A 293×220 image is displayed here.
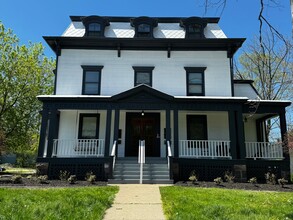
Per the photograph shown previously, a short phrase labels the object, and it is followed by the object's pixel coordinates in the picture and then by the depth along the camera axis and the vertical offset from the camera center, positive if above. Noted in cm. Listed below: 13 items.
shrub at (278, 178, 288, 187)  1042 -88
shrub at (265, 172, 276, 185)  1143 -82
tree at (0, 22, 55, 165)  1977 +498
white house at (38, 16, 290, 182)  1296 +357
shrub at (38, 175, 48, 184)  1069 -95
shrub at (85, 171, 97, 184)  1053 -89
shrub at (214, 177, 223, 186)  1046 -88
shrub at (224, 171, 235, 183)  1127 -77
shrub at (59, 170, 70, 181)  1170 -84
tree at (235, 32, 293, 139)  2361 +764
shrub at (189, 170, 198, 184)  1062 -77
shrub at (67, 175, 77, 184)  1030 -92
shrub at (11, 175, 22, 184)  1027 -95
